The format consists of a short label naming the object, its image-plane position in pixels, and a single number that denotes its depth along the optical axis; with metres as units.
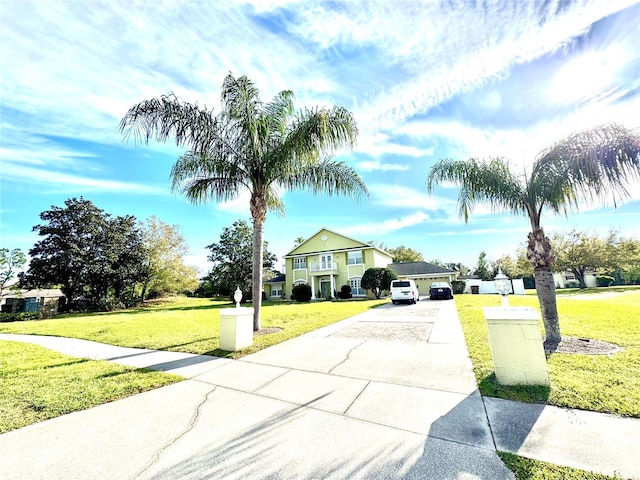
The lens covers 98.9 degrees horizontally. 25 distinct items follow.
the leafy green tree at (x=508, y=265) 43.09
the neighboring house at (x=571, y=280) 40.71
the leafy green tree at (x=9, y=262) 24.47
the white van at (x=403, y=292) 18.06
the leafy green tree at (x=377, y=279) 25.30
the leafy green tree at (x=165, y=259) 29.25
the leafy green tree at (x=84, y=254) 23.28
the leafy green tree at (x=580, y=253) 31.42
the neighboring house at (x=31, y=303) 23.38
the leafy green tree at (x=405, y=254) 50.09
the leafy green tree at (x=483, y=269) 52.03
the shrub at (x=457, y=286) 30.01
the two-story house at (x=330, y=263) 29.00
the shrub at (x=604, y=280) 38.81
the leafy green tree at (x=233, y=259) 28.28
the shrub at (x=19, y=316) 20.27
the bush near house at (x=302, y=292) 27.50
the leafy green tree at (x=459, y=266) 65.56
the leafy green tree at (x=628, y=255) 30.62
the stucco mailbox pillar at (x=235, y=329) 6.68
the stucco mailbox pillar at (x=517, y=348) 3.95
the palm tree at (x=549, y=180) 5.34
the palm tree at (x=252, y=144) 8.00
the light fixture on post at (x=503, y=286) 4.57
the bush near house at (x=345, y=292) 27.85
